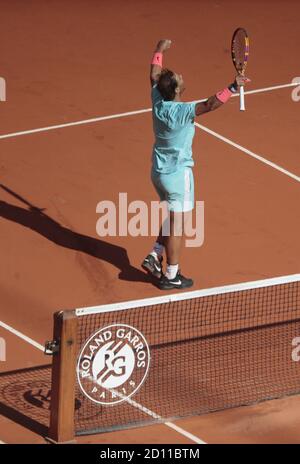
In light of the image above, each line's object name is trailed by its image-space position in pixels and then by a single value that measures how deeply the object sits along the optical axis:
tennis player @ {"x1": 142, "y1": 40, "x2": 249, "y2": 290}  22.09
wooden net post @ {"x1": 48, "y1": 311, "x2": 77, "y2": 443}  18.62
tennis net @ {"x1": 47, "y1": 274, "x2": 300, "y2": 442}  19.44
